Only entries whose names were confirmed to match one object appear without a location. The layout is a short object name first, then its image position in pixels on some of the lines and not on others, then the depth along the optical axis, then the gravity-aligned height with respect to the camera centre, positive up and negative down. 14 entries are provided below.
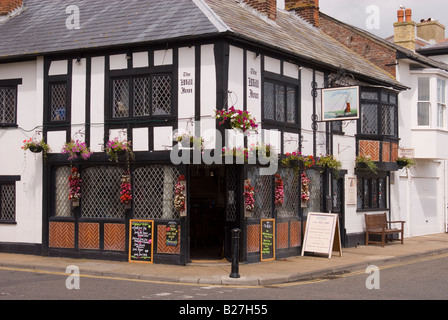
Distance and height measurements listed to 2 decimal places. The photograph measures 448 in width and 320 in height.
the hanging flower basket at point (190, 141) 14.78 +0.73
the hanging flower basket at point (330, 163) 18.34 +0.24
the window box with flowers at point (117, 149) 15.54 +0.58
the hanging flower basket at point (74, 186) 16.27 -0.37
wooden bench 20.05 -1.83
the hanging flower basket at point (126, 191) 15.63 -0.48
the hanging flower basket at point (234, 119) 14.54 +1.23
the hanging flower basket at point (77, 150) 16.06 +0.57
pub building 15.11 +1.09
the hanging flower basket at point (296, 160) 16.61 +0.30
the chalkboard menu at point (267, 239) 15.76 -1.73
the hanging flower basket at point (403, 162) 21.53 +0.31
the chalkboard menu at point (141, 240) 15.42 -1.71
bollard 12.75 -1.71
